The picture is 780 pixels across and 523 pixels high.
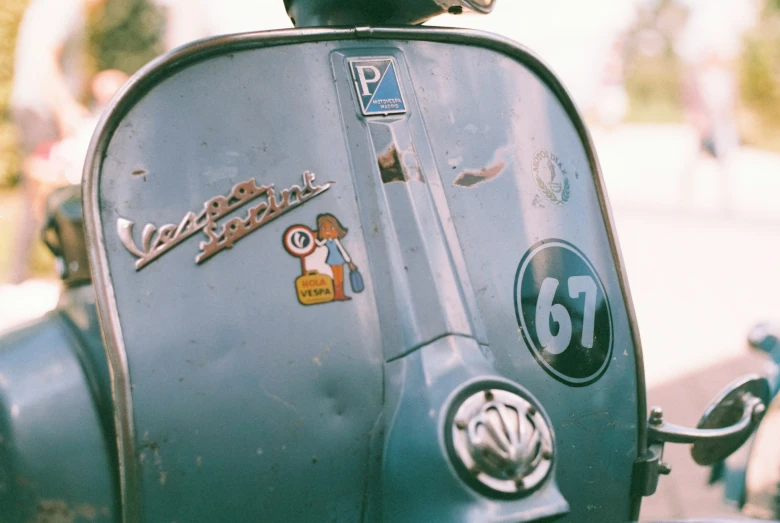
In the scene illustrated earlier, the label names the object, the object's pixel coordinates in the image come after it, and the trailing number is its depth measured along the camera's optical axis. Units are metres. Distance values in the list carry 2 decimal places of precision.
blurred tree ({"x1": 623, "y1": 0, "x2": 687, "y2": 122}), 27.59
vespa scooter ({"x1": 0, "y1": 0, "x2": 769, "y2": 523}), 1.19
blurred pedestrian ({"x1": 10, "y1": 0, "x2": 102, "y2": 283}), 3.61
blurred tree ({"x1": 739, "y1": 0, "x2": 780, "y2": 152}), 14.13
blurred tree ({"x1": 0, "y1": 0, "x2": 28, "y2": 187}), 7.76
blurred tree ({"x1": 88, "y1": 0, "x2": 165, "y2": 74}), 9.91
